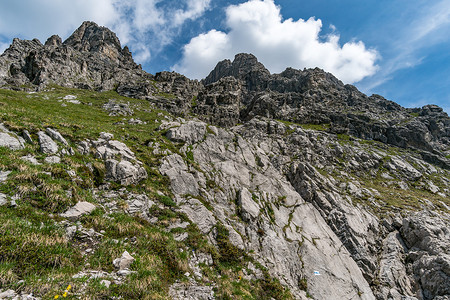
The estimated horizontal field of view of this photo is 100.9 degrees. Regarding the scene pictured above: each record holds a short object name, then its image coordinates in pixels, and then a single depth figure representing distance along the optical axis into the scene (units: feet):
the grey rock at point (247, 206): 79.87
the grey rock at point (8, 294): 19.31
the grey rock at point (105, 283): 25.75
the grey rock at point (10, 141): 43.37
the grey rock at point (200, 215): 59.39
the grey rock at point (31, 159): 41.60
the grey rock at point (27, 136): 47.96
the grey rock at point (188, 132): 109.32
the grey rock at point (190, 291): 32.71
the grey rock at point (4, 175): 33.58
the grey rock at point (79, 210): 35.05
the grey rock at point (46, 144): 47.96
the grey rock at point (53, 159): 45.29
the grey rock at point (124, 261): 30.42
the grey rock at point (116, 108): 174.40
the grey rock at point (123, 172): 55.98
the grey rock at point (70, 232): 31.02
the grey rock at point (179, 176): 70.90
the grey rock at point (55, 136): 54.03
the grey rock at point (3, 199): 29.93
